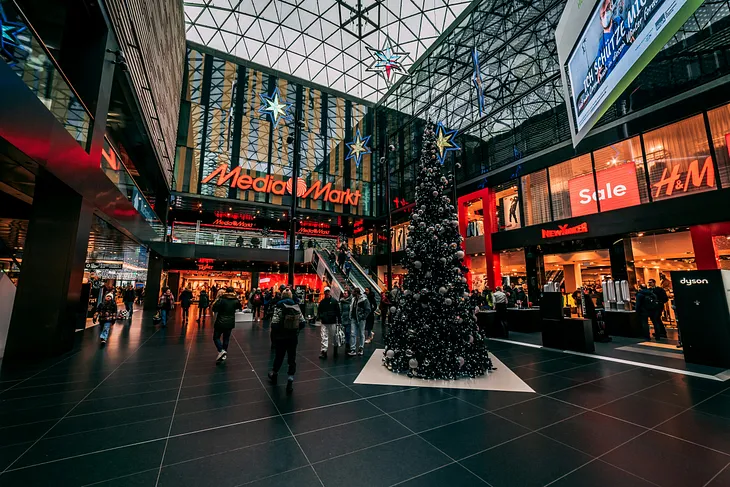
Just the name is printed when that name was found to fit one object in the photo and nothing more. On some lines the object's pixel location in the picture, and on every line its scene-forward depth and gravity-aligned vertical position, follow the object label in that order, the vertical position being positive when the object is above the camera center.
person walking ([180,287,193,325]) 15.20 -0.79
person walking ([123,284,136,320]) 14.77 -0.65
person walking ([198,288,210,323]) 15.88 -0.82
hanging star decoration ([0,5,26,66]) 4.54 +3.79
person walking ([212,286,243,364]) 7.08 -0.71
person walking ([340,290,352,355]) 8.03 -0.87
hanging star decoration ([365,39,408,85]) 19.30 +14.59
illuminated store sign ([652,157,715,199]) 11.66 +4.10
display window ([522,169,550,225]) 17.55 +4.96
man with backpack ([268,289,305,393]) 5.21 -0.76
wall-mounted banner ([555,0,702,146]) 4.23 +4.07
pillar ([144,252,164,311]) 21.09 +0.24
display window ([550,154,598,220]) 15.48 +4.98
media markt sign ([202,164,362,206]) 25.31 +8.77
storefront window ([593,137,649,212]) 13.66 +4.97
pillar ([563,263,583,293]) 17.50 +0.36
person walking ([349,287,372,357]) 7.90 -0.83
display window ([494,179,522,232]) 19.34 +5.06
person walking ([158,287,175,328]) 12.75 -0.88
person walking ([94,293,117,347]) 8.93 -0.84
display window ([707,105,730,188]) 11.27 +5.33
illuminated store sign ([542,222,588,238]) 14.95 +2.67
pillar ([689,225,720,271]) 11.41 +1.32
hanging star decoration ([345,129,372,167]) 23.40 +10.57
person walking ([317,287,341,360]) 7.57 -0.73
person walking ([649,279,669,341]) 9.97 -1.07
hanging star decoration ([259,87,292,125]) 18.20 +10.75
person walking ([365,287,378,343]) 9.48 -1.16
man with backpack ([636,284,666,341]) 10.04 -0.84
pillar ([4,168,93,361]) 6.96 +0.26
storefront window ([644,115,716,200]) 11.84 +4.98
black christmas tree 5.95 -0.42
